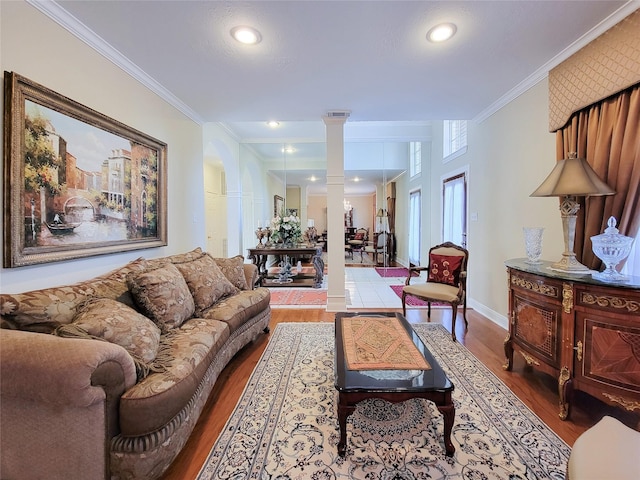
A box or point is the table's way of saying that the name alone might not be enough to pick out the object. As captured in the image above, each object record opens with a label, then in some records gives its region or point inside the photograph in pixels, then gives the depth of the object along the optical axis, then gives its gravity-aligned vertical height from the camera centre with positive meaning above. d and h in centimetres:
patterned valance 187 +126
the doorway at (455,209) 452 +47
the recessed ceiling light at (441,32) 203 +153
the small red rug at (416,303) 416 -103
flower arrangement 520 +8
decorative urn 176 -7
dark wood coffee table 146 -81
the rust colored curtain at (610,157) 189 +57
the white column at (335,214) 388 +29
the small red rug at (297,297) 433 -105
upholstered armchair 314 -55
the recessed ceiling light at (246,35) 207 +152
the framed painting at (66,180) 161 +37
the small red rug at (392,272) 641 -88
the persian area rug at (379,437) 145 -121
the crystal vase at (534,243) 235 -6
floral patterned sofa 116 -75
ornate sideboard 157 -61
